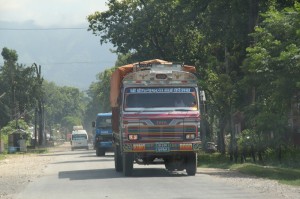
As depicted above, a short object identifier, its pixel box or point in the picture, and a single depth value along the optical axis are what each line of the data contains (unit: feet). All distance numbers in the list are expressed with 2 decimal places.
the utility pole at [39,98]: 265.05
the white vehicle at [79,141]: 275.18
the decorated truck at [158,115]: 75.92
